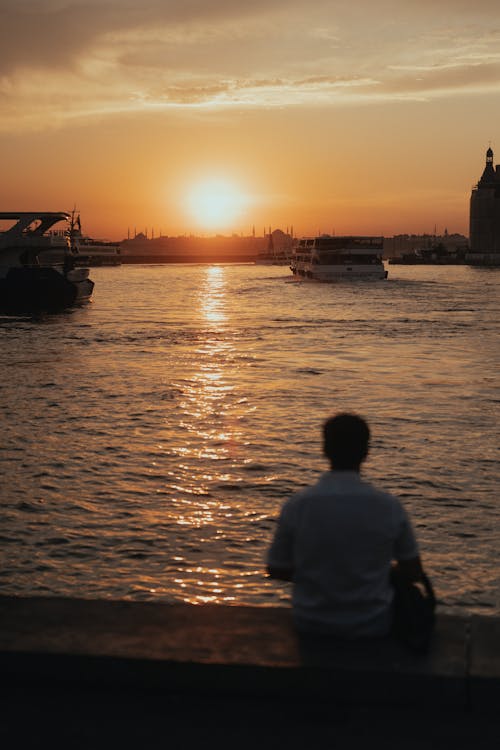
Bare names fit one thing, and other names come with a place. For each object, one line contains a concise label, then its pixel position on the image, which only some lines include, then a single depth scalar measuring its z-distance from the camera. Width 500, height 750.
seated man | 4.28
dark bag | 4.46
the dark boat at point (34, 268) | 54.44
